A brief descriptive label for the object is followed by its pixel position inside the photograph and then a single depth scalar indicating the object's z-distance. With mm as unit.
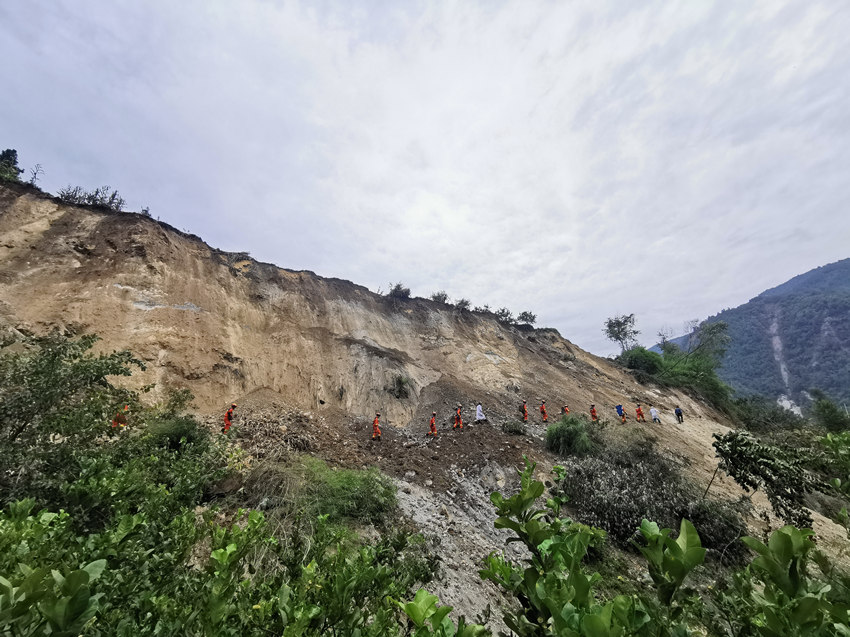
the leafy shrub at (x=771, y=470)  6164
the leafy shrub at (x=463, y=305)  25009
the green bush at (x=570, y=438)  11242
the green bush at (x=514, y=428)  13141
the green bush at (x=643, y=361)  29905
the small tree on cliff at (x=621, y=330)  38562
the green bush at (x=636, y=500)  7551
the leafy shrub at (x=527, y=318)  31666
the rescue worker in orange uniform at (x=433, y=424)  13000
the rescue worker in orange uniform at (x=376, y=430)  12094
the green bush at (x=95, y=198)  15820
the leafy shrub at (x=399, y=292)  23297
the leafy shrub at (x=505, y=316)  27188
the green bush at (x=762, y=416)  21766
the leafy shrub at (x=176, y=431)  6965
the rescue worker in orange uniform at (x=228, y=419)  9520
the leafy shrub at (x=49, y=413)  3619
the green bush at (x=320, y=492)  6066
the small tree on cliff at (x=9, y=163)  16475
